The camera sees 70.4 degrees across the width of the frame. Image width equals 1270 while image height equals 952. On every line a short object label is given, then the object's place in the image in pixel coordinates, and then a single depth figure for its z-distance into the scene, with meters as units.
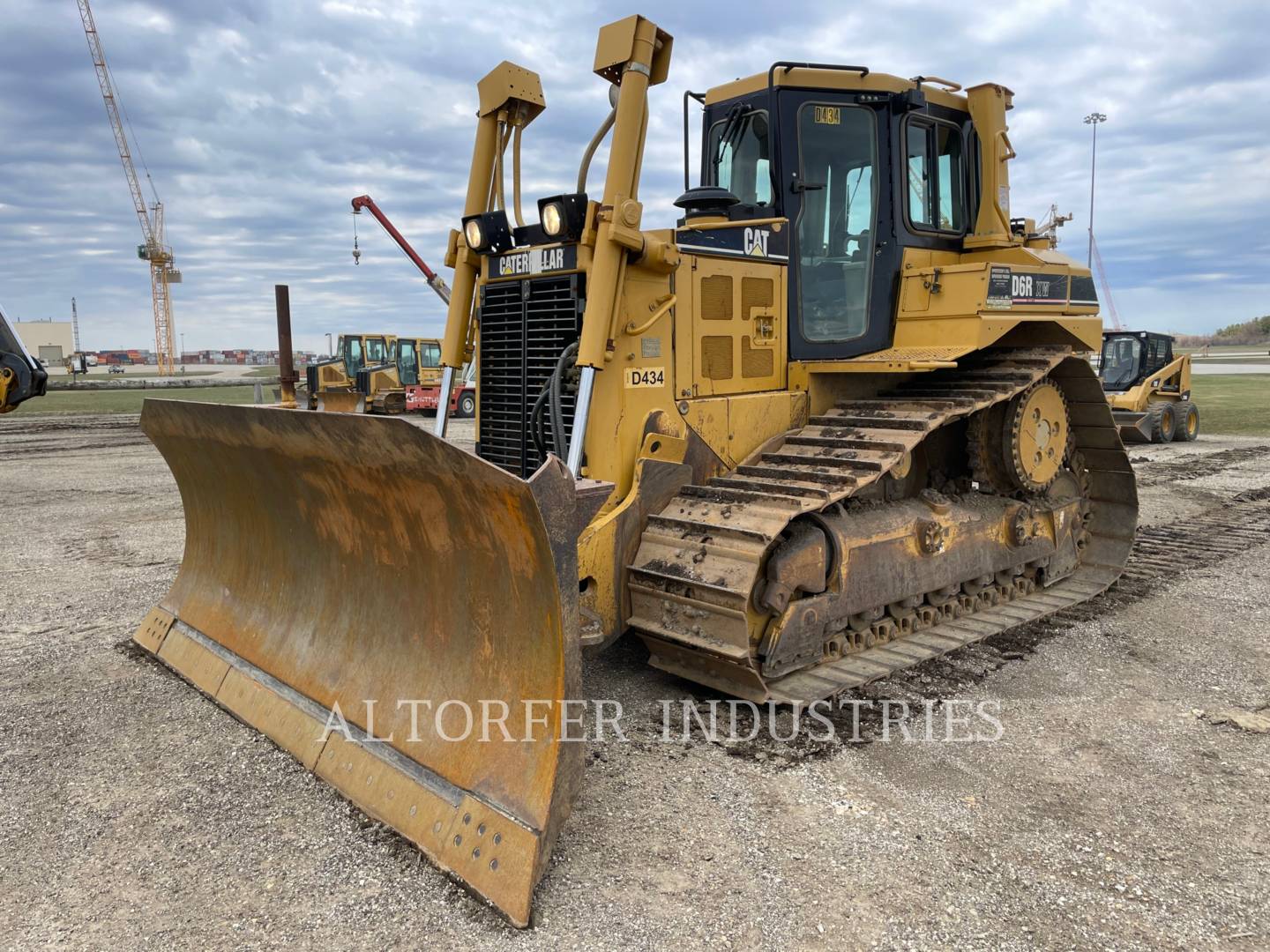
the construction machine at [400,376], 26.55
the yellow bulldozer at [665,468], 3.45
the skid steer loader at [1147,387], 17.27
